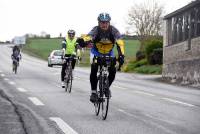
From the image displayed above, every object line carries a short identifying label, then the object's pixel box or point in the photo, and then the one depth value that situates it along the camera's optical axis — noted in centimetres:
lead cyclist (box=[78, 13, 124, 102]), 1111
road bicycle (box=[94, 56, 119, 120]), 1089
